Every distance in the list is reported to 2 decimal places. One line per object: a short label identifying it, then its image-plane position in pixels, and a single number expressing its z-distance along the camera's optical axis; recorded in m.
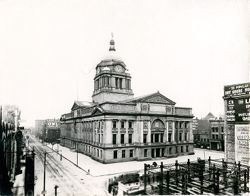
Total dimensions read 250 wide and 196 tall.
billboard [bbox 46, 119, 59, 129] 102.75
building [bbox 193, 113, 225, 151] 62.56
